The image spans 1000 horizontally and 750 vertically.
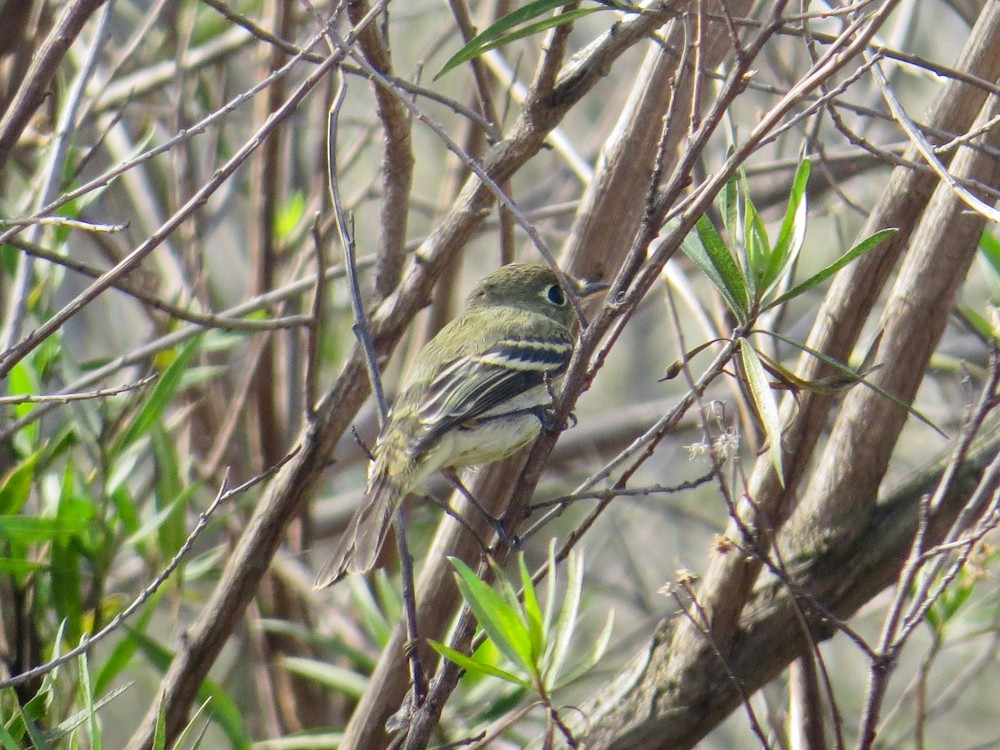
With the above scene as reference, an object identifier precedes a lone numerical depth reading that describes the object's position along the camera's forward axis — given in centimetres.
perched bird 590
